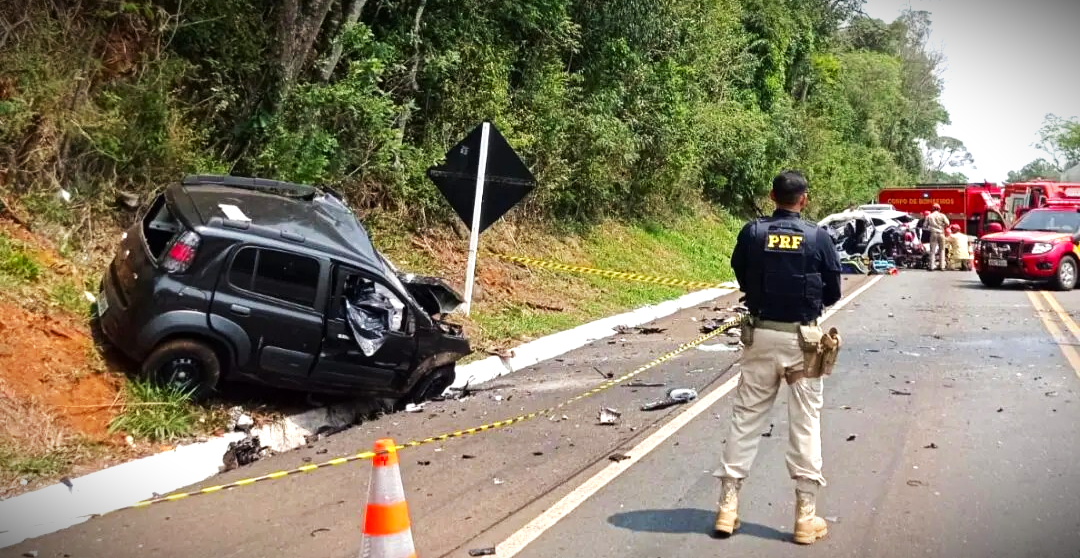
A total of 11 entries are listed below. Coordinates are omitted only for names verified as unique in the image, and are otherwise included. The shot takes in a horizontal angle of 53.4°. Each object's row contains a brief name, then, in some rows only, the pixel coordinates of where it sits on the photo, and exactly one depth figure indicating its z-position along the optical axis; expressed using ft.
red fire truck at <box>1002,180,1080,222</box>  111.34
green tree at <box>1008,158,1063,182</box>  371.97
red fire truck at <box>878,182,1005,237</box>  125.80
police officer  18.95
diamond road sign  42.16
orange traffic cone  15.17
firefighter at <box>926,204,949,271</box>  94.99
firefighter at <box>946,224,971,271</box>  97.35
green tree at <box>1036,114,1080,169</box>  366.43
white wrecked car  90.53
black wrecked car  25.99
